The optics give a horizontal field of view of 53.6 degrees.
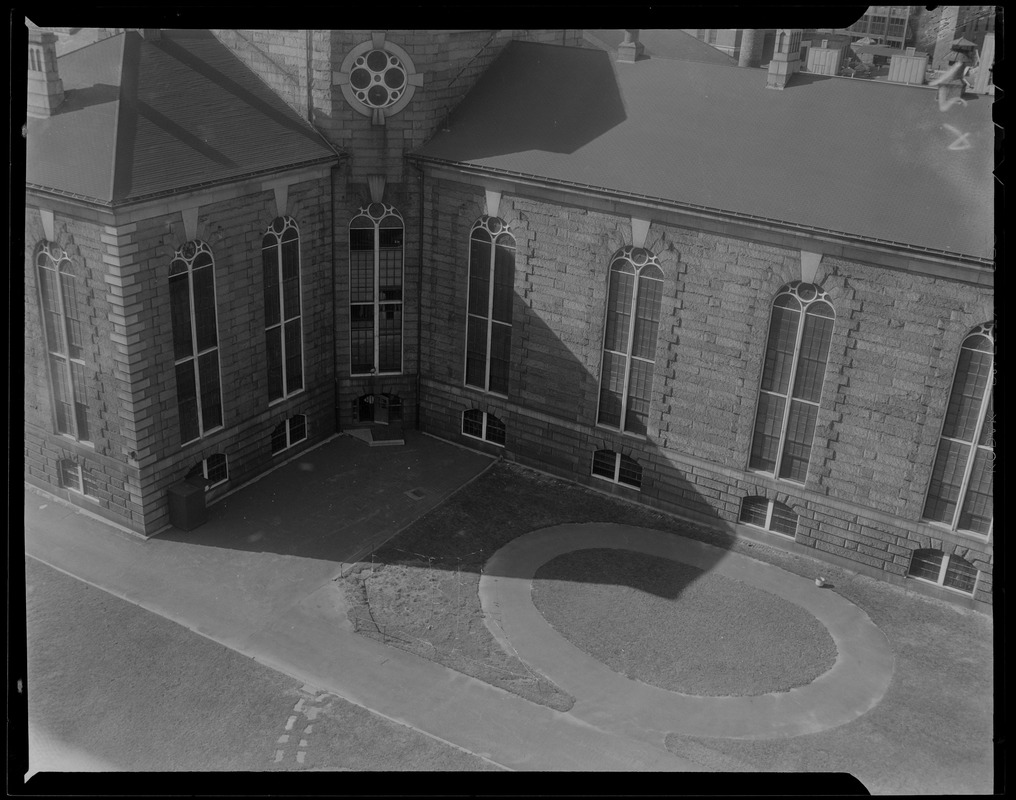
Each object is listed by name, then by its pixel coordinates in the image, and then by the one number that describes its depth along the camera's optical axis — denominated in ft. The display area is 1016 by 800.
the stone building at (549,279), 89.86
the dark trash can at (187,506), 98.58
